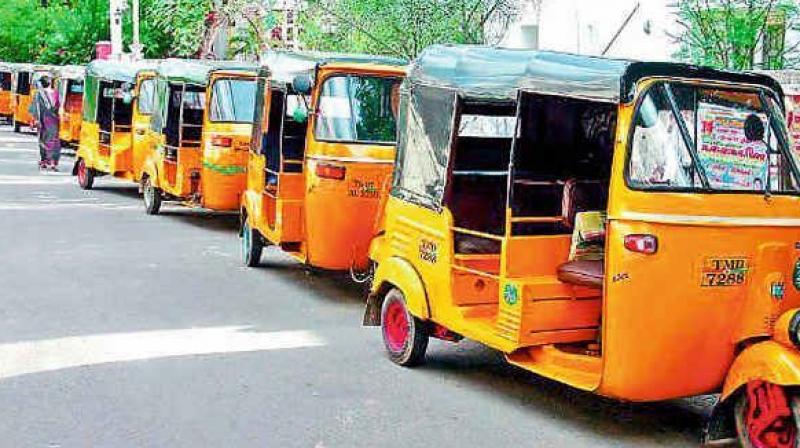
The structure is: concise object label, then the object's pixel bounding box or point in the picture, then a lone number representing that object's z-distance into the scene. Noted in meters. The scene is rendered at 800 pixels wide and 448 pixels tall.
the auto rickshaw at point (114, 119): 18.11
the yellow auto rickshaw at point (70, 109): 24.97
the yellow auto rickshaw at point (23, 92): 34.69
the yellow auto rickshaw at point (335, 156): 10.12
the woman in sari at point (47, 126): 22.75
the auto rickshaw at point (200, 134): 14.45
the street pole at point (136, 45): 31.09
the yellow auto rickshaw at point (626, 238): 5.84
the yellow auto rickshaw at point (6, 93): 36.90
